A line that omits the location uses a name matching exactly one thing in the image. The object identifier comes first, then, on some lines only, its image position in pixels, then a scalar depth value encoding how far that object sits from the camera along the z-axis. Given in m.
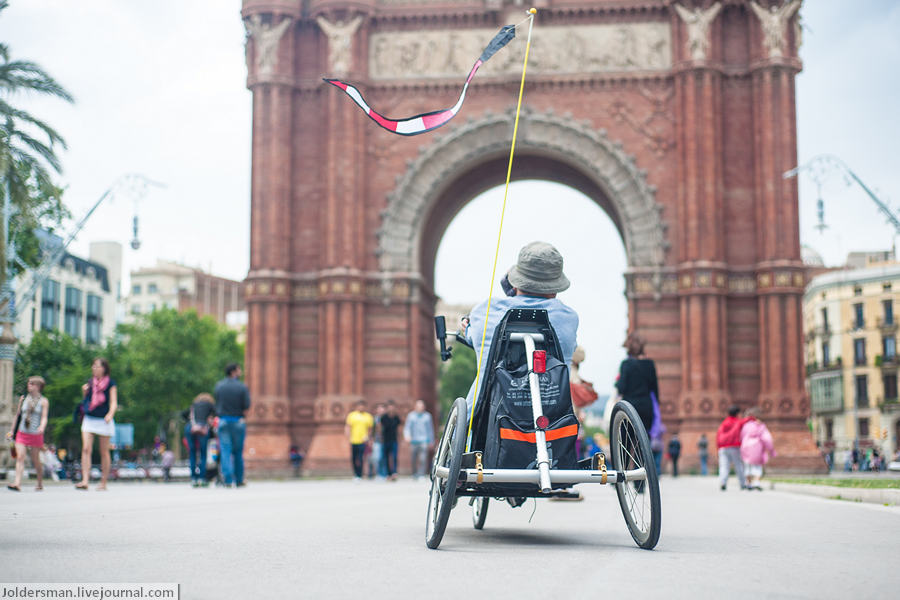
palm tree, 22.44
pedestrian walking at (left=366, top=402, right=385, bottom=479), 28.49
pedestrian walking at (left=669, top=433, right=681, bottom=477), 29.78
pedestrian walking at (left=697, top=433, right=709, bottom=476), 29.45
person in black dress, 13.02
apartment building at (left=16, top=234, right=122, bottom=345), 81.38
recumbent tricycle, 6.83
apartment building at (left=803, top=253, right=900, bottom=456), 76.44
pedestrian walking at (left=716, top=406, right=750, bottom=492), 20.39
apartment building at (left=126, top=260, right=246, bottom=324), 117.31
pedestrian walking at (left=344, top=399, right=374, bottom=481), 25.27
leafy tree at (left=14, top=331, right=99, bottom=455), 64.50
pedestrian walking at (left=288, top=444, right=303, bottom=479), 31.32
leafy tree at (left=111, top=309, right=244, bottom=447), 69.75
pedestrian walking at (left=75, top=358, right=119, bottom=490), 16.66
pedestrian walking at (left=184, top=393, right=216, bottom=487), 21.05
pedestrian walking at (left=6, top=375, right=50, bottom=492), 17.38
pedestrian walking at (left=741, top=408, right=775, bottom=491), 19.39
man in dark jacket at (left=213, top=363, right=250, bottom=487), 19.05
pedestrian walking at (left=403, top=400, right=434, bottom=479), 26.44
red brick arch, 31.11
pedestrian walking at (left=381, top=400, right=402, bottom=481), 25.27
